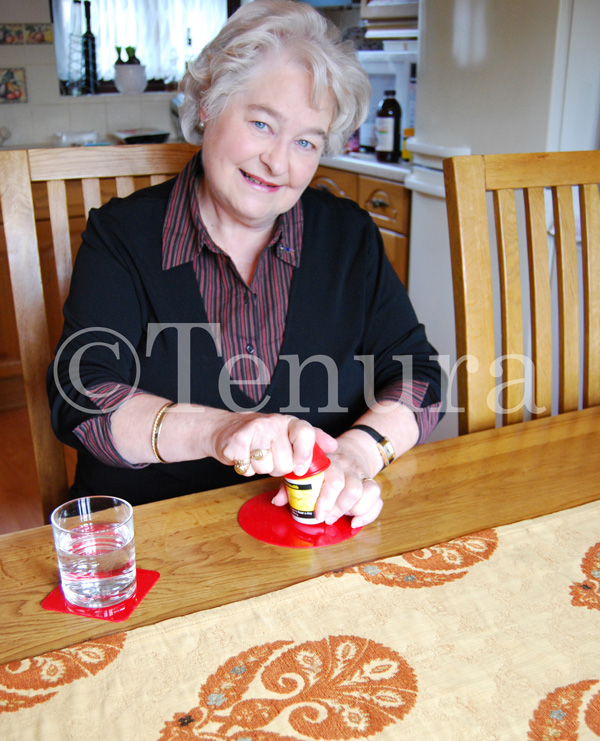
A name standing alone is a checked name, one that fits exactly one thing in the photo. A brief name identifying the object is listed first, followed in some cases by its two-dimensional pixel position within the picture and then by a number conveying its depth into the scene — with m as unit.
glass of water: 0.70
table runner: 0.57
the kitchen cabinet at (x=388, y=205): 2.59
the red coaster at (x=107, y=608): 0.69
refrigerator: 1.90
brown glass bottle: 2.75
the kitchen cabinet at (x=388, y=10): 2.67
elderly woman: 1.02
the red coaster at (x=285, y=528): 0.81
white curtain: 3.63
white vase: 3.67
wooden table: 0.70
